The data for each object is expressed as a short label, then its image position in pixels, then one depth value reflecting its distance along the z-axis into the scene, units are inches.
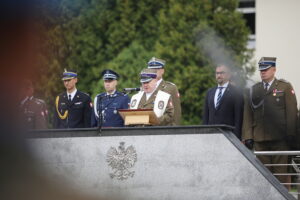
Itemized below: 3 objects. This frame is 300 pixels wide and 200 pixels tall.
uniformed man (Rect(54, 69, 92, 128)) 718.5
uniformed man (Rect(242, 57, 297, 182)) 645.9
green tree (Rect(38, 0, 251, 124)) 1695.4
